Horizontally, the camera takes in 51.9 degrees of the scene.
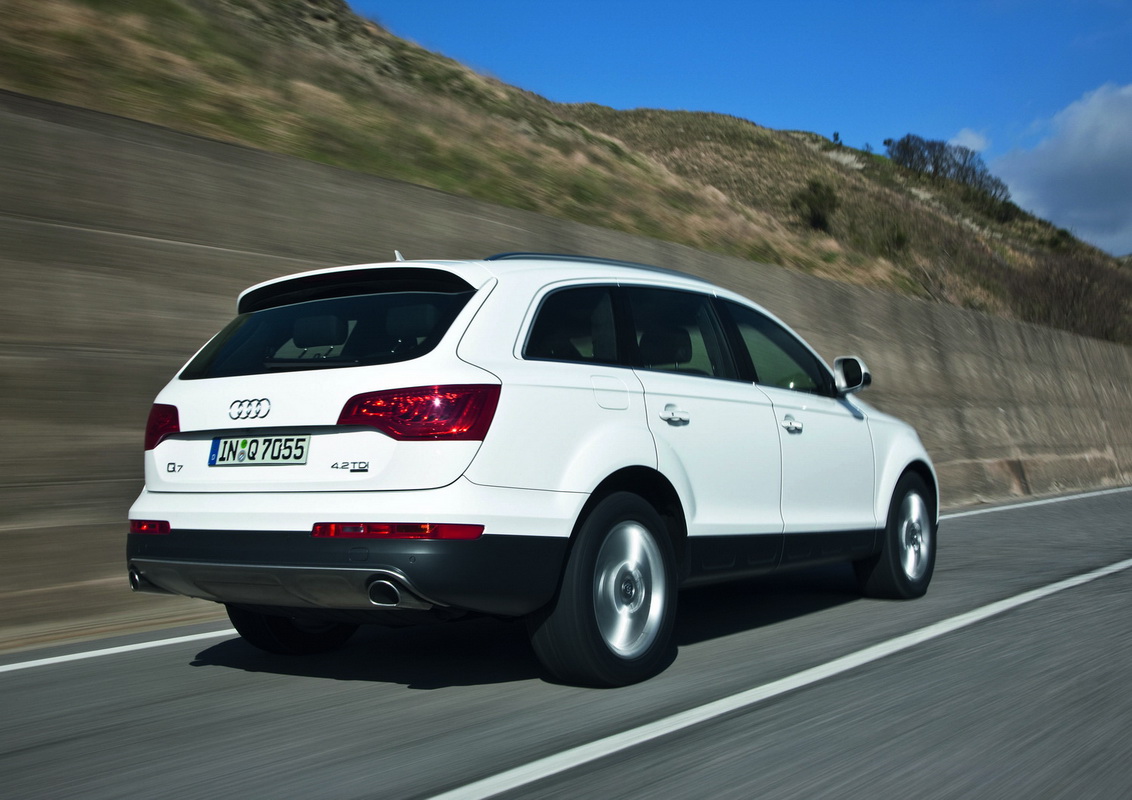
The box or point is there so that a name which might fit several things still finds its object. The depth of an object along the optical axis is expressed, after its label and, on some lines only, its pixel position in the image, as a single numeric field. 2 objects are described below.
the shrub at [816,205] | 36.59
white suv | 4.42
